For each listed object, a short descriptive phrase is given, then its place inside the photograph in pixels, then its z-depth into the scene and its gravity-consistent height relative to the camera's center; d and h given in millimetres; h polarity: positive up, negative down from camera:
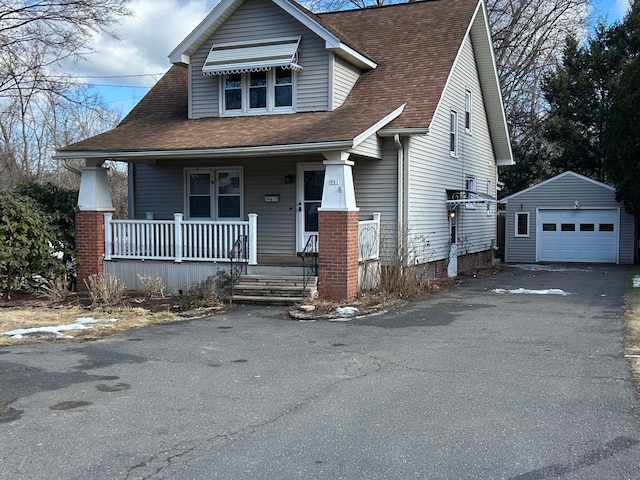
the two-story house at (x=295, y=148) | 13391 +1884
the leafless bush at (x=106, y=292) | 12391 -1201
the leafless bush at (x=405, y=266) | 13531 -836
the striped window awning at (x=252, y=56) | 15062 +4347
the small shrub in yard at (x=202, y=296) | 12164 -1285
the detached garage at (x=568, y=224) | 24328 +196
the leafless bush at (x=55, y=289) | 13070 -1209
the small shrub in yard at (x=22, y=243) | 12838 -207
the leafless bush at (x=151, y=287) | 13466 -1194
